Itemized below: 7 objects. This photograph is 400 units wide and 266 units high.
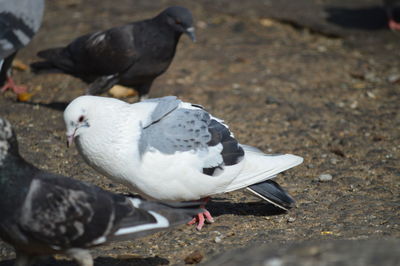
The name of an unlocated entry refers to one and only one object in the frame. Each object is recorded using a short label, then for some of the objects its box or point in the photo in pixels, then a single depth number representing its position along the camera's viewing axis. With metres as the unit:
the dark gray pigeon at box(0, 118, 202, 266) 6.40
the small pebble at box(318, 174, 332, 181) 9.87
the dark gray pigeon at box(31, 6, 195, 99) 11.59
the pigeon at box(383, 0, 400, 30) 18.08
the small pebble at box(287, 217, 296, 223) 8.51
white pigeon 7.39
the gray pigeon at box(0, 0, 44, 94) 11.45
